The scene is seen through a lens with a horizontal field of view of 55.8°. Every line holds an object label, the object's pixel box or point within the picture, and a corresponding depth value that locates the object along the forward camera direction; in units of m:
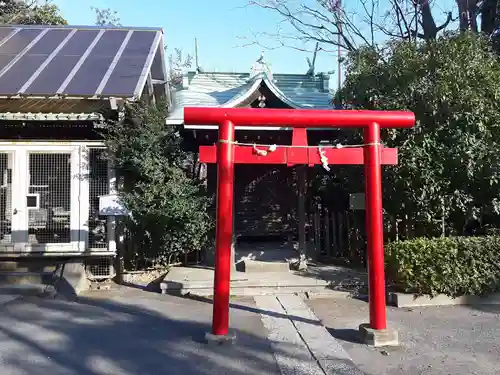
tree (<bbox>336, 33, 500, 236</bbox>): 7.88
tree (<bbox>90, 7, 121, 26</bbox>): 29.03
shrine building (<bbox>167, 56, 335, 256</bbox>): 9.78
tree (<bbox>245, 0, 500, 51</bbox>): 13.35
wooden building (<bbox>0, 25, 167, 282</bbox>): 8.90
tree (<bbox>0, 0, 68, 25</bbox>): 19.95
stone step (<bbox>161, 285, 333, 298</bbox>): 8.47
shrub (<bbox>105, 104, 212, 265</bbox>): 8.88
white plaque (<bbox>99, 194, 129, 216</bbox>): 8.81
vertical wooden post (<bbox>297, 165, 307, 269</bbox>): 10.34
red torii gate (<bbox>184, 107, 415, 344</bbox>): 5.80
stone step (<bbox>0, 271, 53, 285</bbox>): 8.44
